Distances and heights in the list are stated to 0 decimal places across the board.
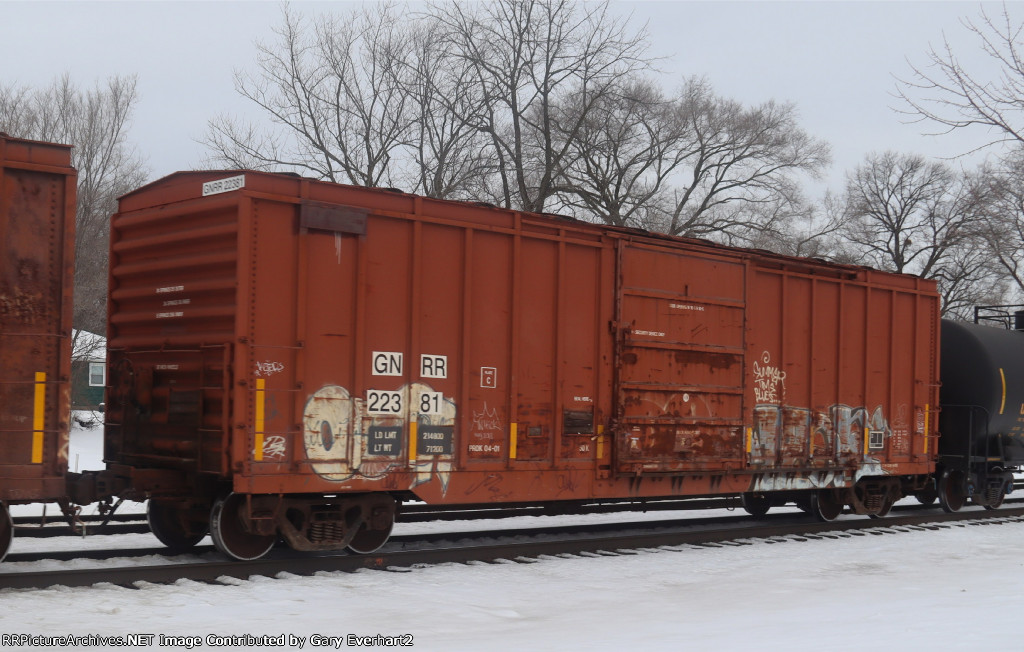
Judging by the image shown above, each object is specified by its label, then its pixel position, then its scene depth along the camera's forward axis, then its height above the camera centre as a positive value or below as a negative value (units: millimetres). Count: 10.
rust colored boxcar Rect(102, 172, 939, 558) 9102 +158
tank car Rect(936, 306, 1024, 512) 16359 -460
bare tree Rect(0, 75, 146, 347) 35250 +8072
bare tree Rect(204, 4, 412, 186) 33375 +9341
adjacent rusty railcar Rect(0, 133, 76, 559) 8023 +404
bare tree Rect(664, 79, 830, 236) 38969 +9750
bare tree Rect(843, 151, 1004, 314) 56500 +9532
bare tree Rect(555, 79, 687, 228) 32875 +8230
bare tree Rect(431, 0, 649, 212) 30484 +9741
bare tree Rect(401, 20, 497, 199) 31734 +8538
